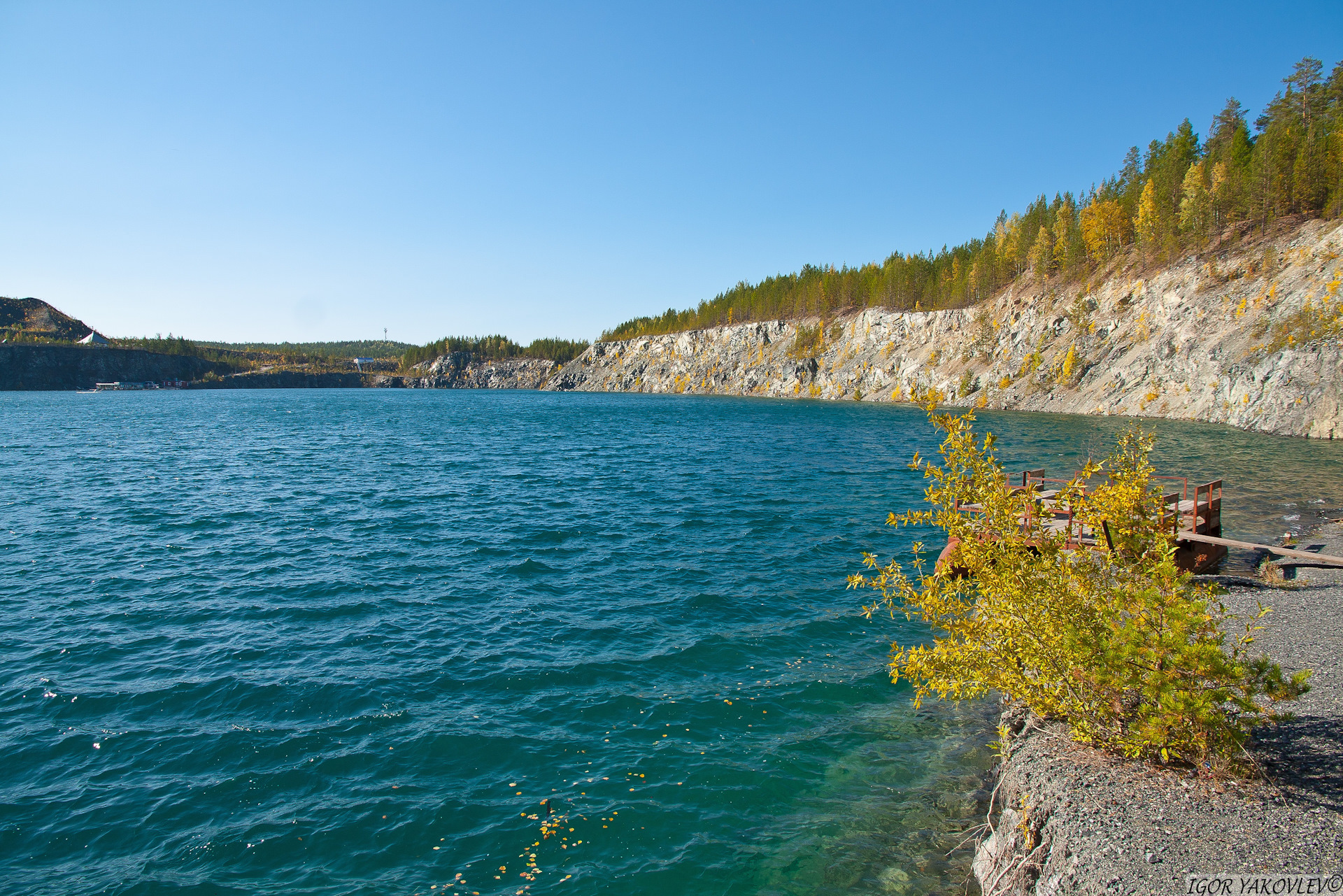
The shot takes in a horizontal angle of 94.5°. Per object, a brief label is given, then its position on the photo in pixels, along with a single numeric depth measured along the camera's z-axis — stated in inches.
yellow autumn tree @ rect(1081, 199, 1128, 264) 3784.5
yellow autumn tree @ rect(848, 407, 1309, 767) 275.7
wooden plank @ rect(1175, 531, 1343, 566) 644.7
